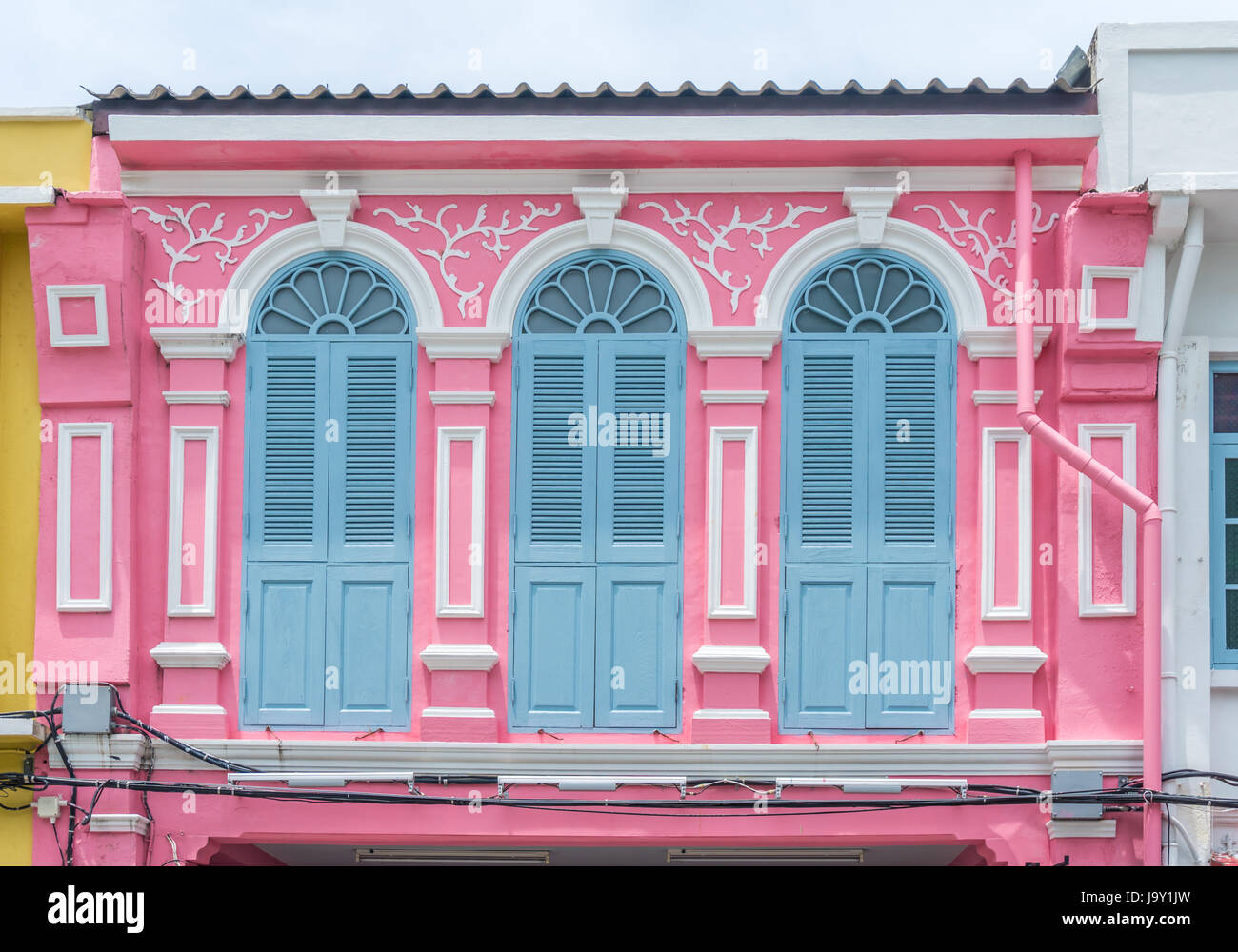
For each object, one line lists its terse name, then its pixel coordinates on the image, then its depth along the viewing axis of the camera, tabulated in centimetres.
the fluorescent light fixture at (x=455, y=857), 945
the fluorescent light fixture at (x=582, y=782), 867
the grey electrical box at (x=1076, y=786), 856
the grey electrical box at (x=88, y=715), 876
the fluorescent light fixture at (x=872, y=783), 864
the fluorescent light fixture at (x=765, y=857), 934
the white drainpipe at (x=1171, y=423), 862
